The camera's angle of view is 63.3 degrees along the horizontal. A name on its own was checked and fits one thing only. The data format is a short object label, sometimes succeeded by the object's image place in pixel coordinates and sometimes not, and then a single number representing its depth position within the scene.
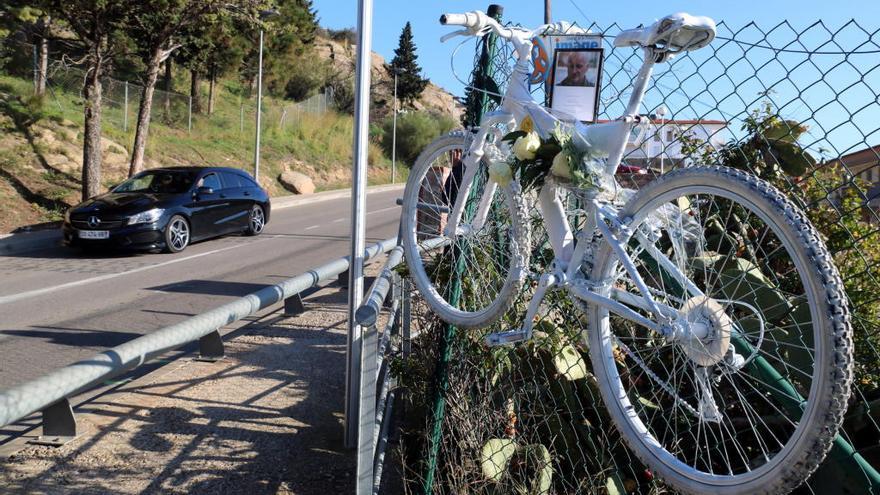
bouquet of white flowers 2.10
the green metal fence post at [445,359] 3.02
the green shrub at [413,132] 46.43
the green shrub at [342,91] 53.72
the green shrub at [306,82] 52.84
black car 12.96
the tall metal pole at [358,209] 3.24
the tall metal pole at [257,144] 26.23
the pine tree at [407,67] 68.94
